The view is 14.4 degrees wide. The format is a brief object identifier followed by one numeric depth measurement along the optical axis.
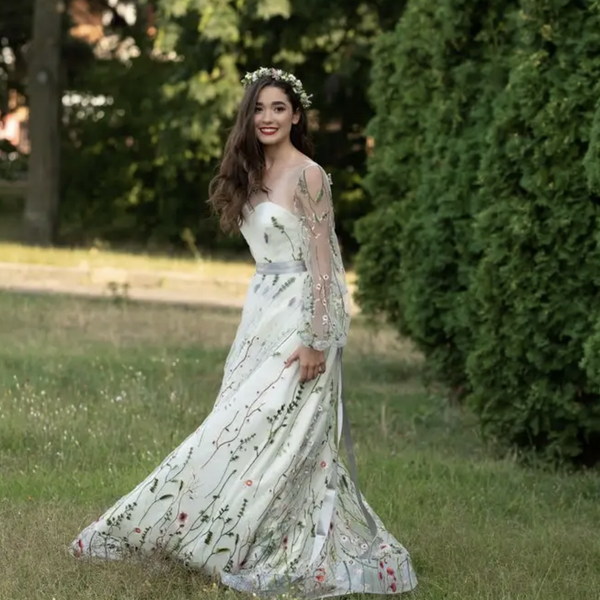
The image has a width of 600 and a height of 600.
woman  8.53
